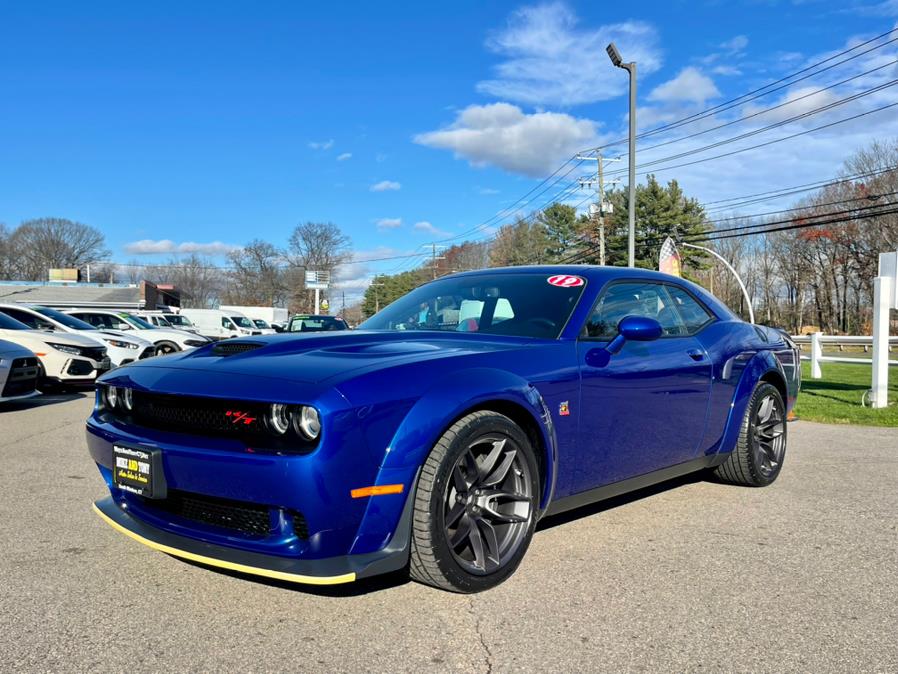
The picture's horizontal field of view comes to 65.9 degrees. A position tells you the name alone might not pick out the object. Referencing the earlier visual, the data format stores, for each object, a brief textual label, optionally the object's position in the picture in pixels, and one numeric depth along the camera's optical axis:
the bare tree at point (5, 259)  80.06
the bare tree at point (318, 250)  83.94
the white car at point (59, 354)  10.94
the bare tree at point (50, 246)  81.62
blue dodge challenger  2.51
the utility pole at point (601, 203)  38.47
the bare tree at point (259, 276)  88.31
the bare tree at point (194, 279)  91.06
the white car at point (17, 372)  8.72
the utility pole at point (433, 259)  80.69
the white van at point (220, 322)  37.03
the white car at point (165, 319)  30.71
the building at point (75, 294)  50.78
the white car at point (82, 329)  13.55
